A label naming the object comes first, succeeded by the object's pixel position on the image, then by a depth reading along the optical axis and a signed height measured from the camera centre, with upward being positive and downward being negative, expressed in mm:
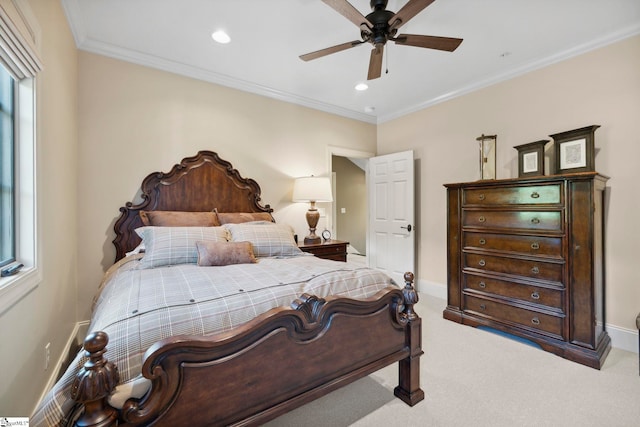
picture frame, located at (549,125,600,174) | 2365 +499
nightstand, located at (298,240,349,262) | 3340 -477
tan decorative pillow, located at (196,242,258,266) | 2090 -318
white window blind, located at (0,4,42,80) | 1194 +777
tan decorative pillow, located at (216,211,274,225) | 2994 -57
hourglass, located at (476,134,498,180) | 3072 +562
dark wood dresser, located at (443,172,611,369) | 2215 -478
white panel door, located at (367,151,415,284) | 3983 -67
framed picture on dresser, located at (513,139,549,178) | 2725 +492
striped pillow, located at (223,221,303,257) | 2488 -245
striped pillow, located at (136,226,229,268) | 2053 -232
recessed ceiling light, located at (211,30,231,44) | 2432 +1552
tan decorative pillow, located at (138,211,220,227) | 2645 -58
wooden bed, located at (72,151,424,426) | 937 -656
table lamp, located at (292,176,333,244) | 3482 +220
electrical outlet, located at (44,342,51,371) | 1701 -863
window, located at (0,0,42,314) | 1383 +319
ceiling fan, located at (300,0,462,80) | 1705 +1227
